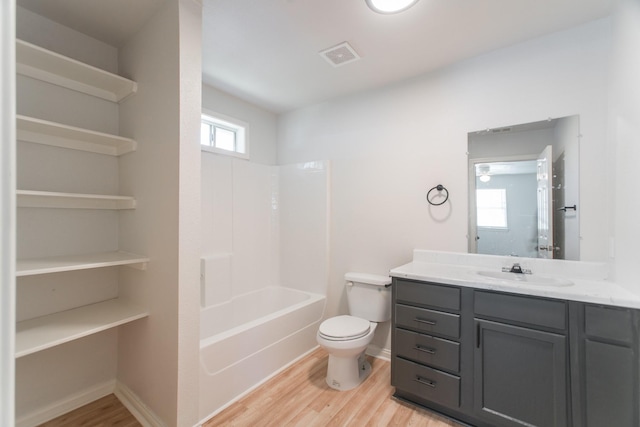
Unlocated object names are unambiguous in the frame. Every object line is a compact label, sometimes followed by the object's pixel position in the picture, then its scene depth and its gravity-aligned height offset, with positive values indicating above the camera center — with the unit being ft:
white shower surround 7.30 -1.65
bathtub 6.07 -3.43
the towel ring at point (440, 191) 7.45 +0.58
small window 8.83 +2.65
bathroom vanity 4.40 -2.55
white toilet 6.73 -2.98
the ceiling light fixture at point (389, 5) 5.10 +3.90
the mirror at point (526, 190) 6.06 +0.53
